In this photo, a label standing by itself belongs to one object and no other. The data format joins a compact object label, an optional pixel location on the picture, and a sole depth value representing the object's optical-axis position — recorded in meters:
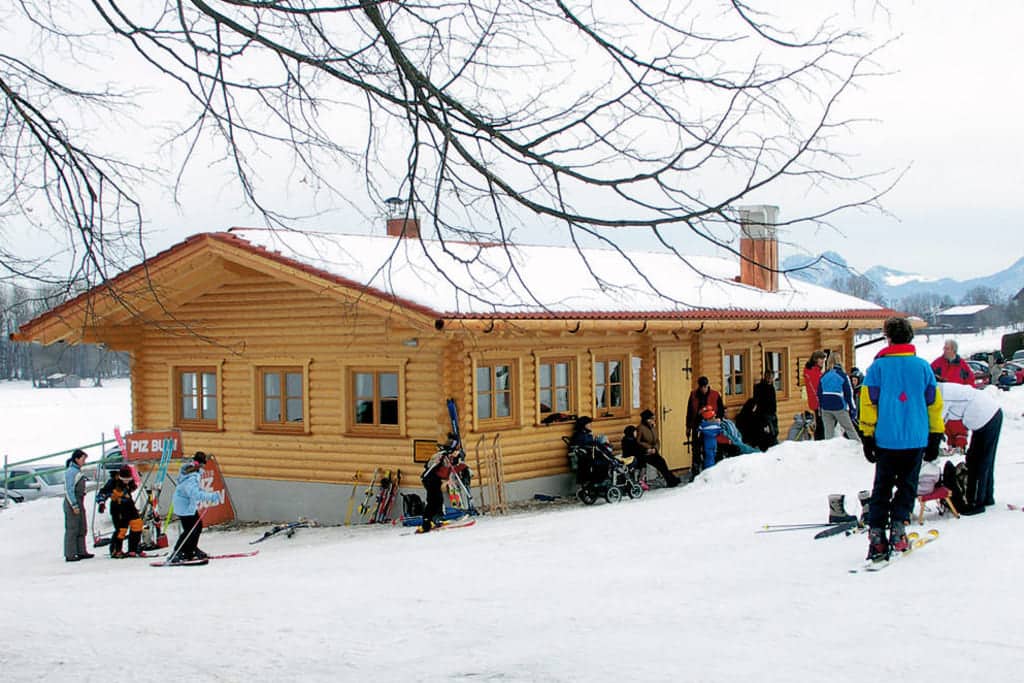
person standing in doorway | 16.03
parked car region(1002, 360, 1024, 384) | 37.70
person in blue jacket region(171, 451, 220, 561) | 12.00
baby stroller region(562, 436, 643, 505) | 14.09
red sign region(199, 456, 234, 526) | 14.93
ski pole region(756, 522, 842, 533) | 8.42
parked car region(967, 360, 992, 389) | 34.44
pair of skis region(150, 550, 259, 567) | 11.82
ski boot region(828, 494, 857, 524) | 8.27
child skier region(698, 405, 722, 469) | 15.72
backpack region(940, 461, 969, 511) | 7.88
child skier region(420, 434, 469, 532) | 12.53
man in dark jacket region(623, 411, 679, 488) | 15.15
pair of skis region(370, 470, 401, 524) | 13.71
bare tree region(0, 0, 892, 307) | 5.19
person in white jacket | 7.75
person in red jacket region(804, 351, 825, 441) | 16.39
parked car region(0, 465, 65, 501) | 22.87
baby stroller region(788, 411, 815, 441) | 19.20
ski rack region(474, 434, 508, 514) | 13.80
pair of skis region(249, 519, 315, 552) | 13.60
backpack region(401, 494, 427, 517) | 13.37
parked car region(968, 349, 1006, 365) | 43.28
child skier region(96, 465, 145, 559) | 12.79
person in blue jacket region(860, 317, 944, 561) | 6.58
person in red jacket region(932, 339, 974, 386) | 13.62
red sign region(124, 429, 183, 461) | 14.45
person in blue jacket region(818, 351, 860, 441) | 15.49
